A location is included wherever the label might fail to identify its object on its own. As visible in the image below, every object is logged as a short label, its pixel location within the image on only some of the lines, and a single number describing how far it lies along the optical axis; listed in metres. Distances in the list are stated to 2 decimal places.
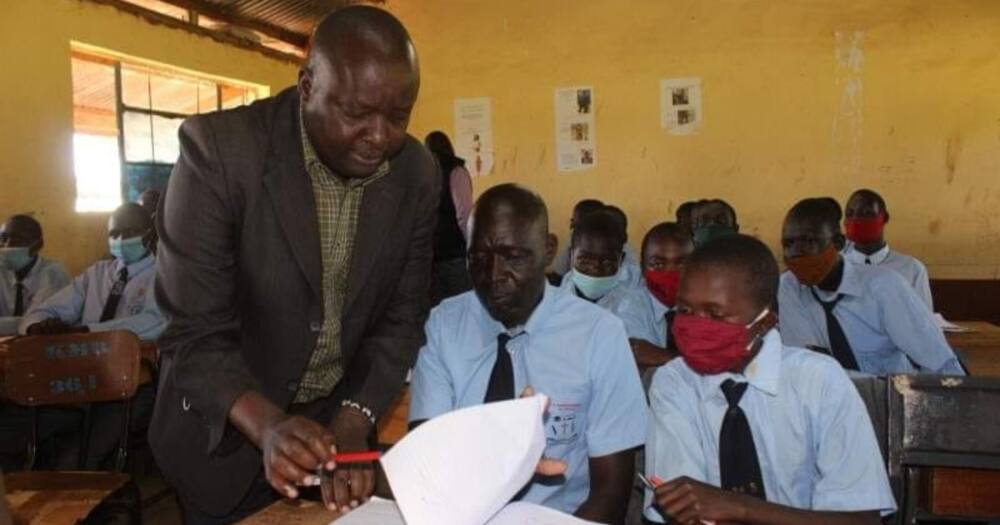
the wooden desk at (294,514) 1.32
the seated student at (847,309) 2.77
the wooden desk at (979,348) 3.15
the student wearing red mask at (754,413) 1.49
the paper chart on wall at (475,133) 6.38
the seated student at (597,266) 3.24
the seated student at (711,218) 4.84
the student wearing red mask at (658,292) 3.17
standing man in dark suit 1.24
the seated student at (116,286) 4.02
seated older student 1.65
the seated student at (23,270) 4.39
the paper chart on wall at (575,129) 6.21
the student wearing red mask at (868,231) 4.27
